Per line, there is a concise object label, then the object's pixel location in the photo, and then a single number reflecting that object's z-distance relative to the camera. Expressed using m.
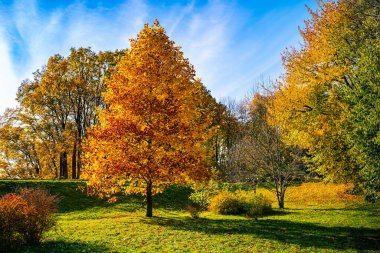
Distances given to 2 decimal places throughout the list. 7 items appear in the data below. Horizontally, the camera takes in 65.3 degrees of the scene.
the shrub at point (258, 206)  20.79
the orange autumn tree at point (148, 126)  17.52
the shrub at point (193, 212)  20.47
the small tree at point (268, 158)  25.77
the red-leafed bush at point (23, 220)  11.94
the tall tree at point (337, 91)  14.84
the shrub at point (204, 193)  23.81
